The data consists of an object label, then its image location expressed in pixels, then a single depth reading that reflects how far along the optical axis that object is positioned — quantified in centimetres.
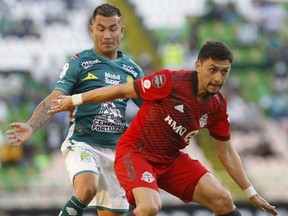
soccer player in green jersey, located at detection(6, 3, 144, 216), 1593
